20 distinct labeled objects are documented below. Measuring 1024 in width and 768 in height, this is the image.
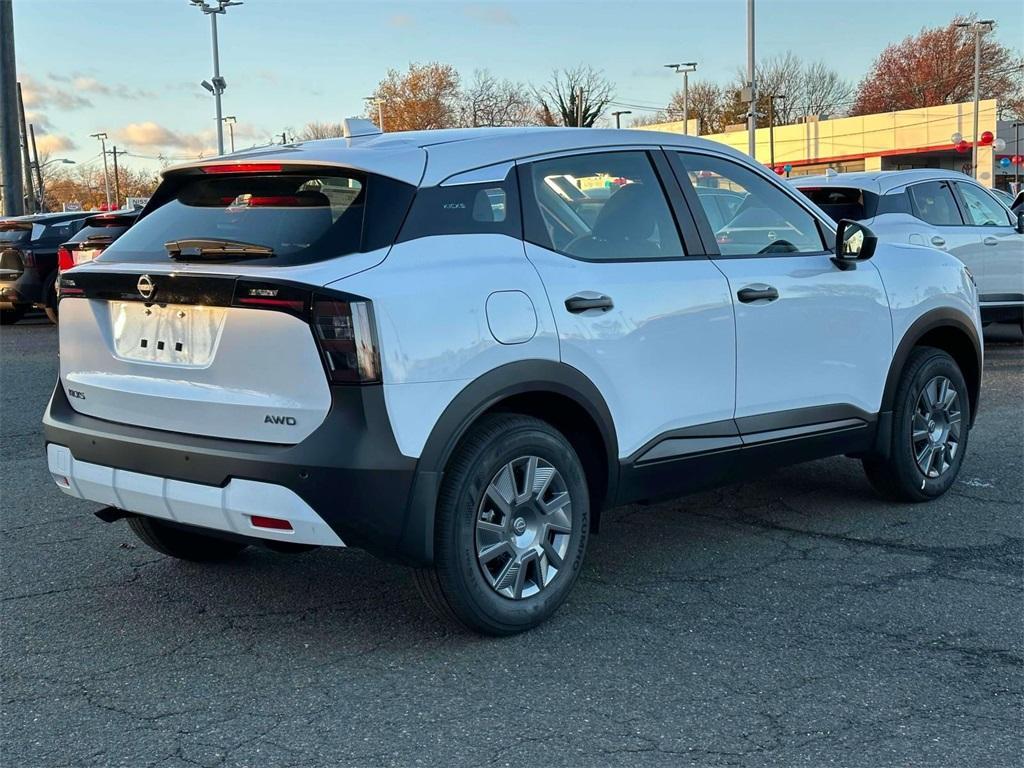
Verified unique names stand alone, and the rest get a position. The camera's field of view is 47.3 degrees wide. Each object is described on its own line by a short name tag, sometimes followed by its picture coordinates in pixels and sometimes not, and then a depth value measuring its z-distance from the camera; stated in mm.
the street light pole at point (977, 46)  48669
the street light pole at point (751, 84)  32094
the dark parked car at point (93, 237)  14211
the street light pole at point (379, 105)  67325
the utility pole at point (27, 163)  54519
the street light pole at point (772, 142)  59256
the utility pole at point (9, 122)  21531
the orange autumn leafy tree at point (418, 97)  73000
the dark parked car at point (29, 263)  15867
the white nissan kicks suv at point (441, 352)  3656
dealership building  54344
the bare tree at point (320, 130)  71250
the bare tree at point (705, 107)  82250
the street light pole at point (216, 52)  48681
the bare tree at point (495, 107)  56691
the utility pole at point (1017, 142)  53906
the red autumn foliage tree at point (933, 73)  73750
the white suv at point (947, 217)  10438
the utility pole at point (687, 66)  55406
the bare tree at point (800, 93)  83750
